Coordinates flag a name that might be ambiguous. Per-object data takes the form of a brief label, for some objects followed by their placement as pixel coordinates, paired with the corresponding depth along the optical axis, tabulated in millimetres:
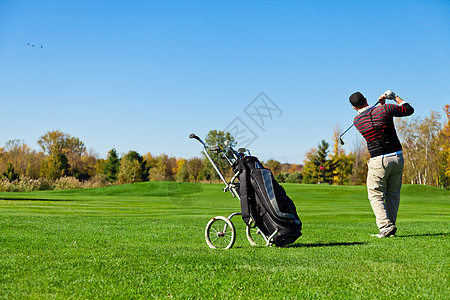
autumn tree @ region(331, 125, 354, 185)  78875
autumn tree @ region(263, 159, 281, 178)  84175
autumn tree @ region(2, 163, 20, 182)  56900
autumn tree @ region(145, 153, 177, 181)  81588
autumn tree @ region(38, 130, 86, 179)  94375
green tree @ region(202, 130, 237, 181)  67950
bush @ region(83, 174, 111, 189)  45000
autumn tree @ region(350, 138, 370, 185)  80700
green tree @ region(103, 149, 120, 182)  78000
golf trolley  7118
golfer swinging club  8125
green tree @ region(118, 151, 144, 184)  68438
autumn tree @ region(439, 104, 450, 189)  60456
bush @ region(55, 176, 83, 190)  43531
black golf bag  6758
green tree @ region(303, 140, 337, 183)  77188
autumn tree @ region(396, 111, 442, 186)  66000
